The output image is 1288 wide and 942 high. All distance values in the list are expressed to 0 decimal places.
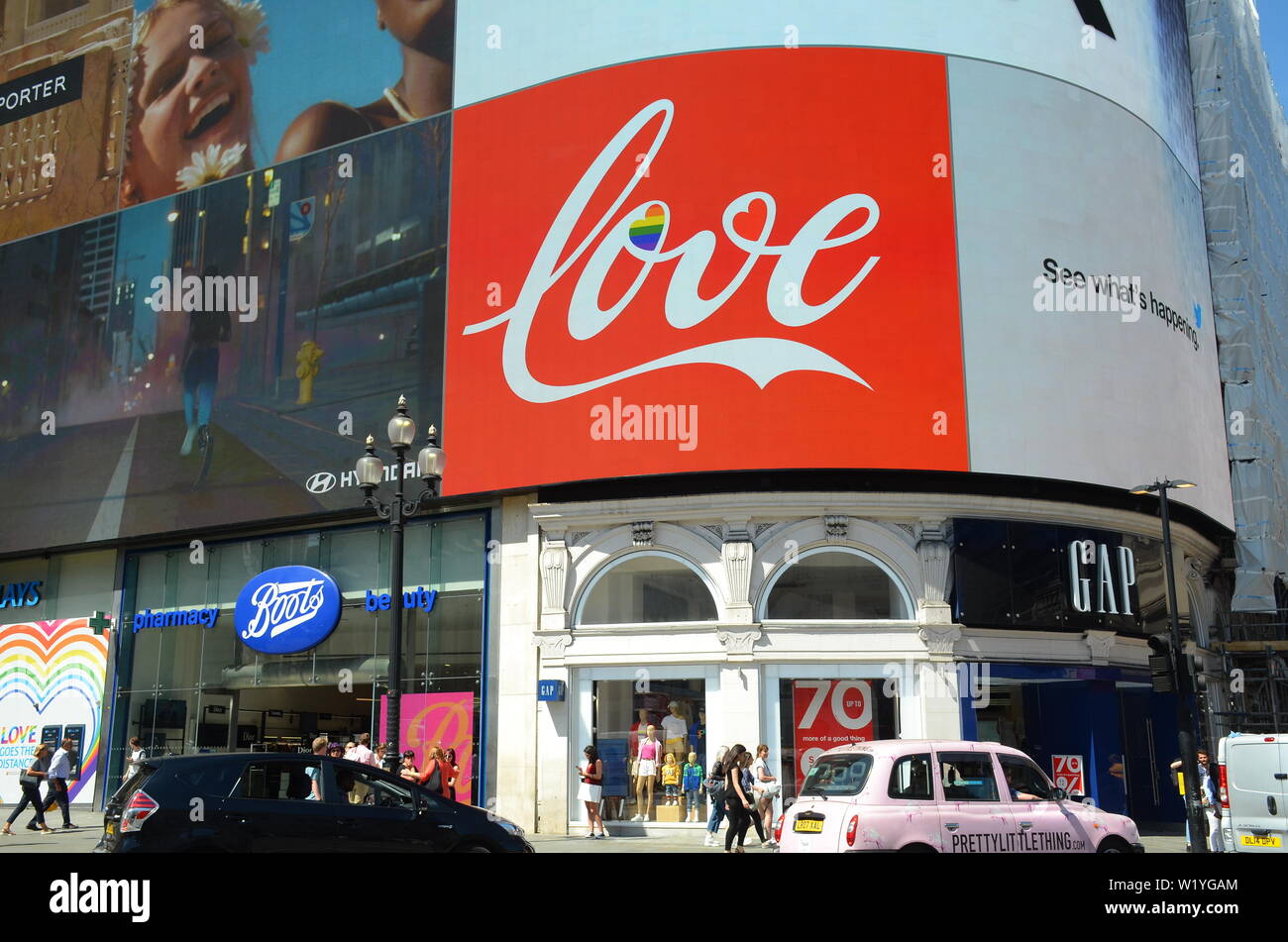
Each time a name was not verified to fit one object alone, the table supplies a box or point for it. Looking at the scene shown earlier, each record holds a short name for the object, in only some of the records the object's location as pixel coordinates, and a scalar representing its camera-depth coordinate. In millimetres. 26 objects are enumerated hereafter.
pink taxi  13133
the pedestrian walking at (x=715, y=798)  22016
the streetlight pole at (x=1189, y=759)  20594
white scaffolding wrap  34750
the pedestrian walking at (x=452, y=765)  22814
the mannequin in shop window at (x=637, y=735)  25898
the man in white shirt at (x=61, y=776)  26391
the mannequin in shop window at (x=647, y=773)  25562
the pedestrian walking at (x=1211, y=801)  19750
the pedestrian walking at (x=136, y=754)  28173
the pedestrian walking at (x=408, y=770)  21411
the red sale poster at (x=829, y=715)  25125
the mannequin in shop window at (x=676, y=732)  25703
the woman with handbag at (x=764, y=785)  22094
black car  12344
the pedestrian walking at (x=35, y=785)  24148
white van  15305
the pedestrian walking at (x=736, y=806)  18625
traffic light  21328
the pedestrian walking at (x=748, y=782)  19914
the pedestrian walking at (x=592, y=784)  24391
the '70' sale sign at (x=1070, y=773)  26641
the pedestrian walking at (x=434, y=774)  20859
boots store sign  29812
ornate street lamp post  18406
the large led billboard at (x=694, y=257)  26438
